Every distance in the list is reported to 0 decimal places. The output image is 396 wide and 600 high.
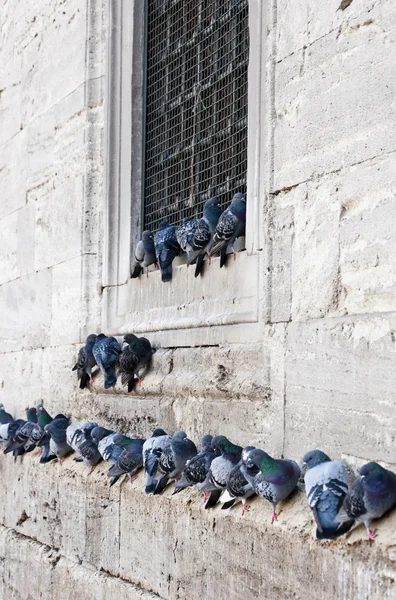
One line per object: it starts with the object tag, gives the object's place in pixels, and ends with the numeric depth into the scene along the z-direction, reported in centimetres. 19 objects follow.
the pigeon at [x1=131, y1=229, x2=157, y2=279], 571
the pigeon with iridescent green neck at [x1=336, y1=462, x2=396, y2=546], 326
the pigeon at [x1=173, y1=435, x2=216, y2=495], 436
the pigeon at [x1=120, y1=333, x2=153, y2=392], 548
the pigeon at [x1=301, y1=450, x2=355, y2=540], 342
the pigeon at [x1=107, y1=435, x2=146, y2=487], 509
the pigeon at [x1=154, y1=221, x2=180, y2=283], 542
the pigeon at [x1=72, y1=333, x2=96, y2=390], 598
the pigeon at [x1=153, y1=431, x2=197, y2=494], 465
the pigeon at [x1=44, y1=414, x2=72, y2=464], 609
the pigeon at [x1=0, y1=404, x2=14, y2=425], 714
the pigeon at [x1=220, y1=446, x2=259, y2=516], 404
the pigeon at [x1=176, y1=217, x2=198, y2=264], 513
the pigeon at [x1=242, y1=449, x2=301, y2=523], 385
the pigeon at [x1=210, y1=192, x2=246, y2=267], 476
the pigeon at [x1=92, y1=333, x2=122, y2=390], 571
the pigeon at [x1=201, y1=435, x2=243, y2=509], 423
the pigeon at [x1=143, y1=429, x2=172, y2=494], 480
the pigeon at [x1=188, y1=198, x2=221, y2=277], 501
